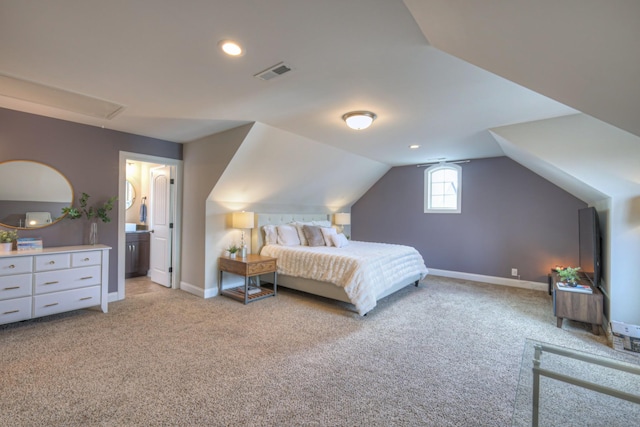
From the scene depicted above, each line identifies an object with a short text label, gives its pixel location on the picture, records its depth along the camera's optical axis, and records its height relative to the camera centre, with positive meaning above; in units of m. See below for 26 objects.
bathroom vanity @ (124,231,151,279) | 5.25 -0.69
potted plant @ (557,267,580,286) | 3.46 -0.72
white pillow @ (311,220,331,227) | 5.79 -0.12
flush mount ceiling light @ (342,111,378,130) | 3.11 +1.08
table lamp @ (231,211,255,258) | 4.28 -0.06
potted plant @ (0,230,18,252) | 3.03 -0.26
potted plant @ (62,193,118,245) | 3.71 +0.05
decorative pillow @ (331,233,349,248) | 4.88 -0.40
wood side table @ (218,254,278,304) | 3.99 -0.77
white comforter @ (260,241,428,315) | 3.53 -0.68
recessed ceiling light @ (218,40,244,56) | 1.85 +1.12
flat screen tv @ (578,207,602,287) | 3.18 -0.31
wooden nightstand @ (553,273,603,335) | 3.08 -0.97
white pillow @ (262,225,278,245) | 4.86 -0.32
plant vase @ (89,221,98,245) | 3.81 -0.23
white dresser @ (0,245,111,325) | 2.91 -0.71
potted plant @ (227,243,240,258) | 4.30 -0.51
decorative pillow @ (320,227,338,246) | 4.97 -0.29
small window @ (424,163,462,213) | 5.70 +0.60
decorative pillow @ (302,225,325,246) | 4.98 -0.31
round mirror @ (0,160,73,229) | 3.24 +0.26
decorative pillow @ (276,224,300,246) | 4.90 -0.32
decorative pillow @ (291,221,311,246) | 5.14 -0.27
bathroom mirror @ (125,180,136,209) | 5.85 +0.45
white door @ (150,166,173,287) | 4.68 -0.16
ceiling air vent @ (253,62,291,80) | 2.15 +1.13
